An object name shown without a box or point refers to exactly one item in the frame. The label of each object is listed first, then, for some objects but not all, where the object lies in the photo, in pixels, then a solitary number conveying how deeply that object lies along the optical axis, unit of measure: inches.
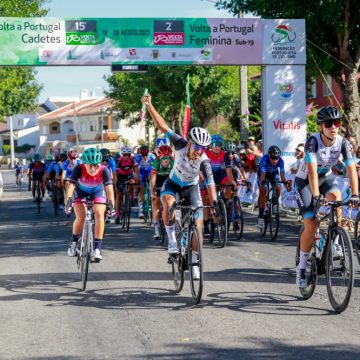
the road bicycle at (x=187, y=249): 323.6
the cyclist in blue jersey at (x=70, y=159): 773.4
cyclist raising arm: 349.4
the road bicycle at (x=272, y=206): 578.2
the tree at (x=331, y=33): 822.5
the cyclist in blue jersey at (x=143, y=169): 753.0
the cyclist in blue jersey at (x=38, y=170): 992.9
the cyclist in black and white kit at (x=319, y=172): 311.9
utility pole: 1042.7
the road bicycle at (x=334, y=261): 289.6
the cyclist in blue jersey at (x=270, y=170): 586.2
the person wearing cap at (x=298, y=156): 765.3
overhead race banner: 812.6
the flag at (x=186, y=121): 924.6
